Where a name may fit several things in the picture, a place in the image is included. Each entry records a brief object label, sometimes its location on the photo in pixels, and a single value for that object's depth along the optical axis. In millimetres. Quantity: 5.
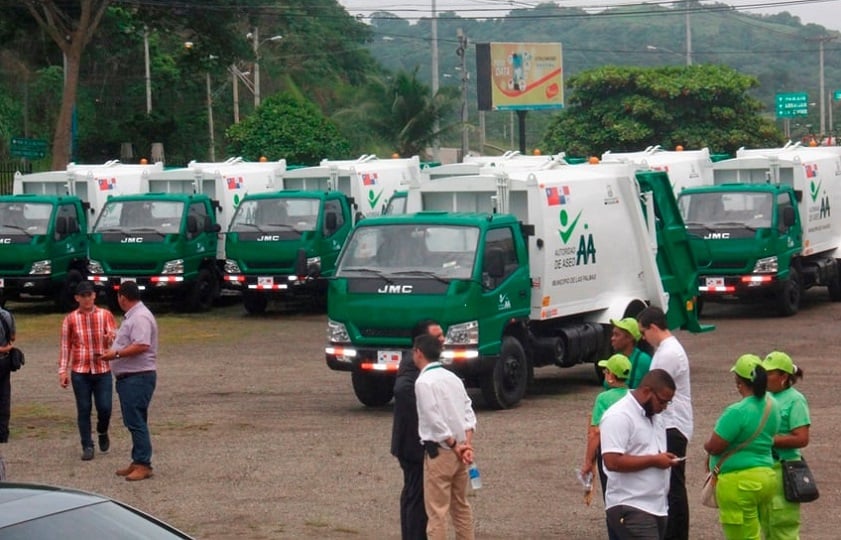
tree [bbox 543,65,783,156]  54438
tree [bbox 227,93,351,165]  50406
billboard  59844
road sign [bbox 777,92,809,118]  75562
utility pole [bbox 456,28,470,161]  53791
